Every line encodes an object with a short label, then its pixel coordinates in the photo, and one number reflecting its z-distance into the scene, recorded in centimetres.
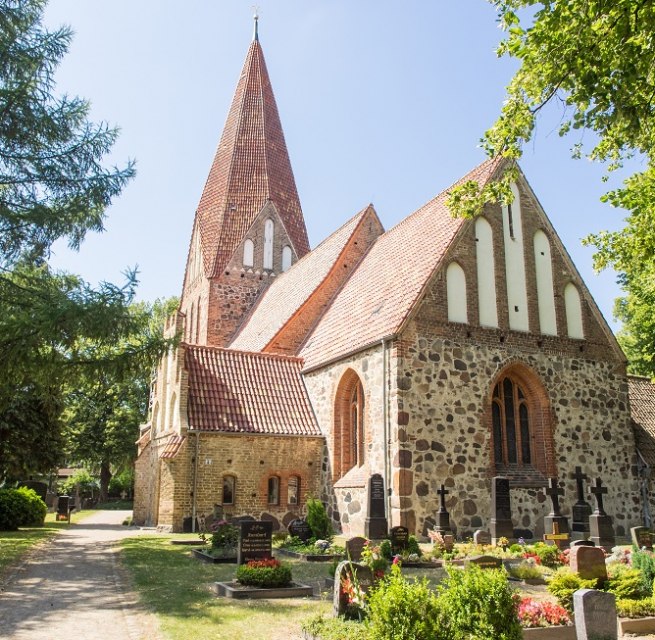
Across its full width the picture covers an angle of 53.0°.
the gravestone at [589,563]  840
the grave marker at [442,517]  1437
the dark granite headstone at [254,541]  1083
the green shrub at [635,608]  748
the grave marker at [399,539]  1230
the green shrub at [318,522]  1430
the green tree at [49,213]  1178
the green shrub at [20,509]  1947
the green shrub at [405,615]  515
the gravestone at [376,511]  1370
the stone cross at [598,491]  1426
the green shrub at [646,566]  834
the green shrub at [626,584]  797
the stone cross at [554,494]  1479
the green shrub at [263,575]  912
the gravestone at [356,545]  1039
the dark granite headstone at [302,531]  1429
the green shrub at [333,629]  615
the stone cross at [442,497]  1470
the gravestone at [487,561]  955
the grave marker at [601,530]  1329
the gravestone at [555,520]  1377
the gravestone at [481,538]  1340
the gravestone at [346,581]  717
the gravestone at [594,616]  591
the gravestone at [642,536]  1221
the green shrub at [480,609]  529
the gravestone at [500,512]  1410
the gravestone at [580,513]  1574
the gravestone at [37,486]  2614
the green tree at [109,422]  4441
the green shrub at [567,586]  777
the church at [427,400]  1584
